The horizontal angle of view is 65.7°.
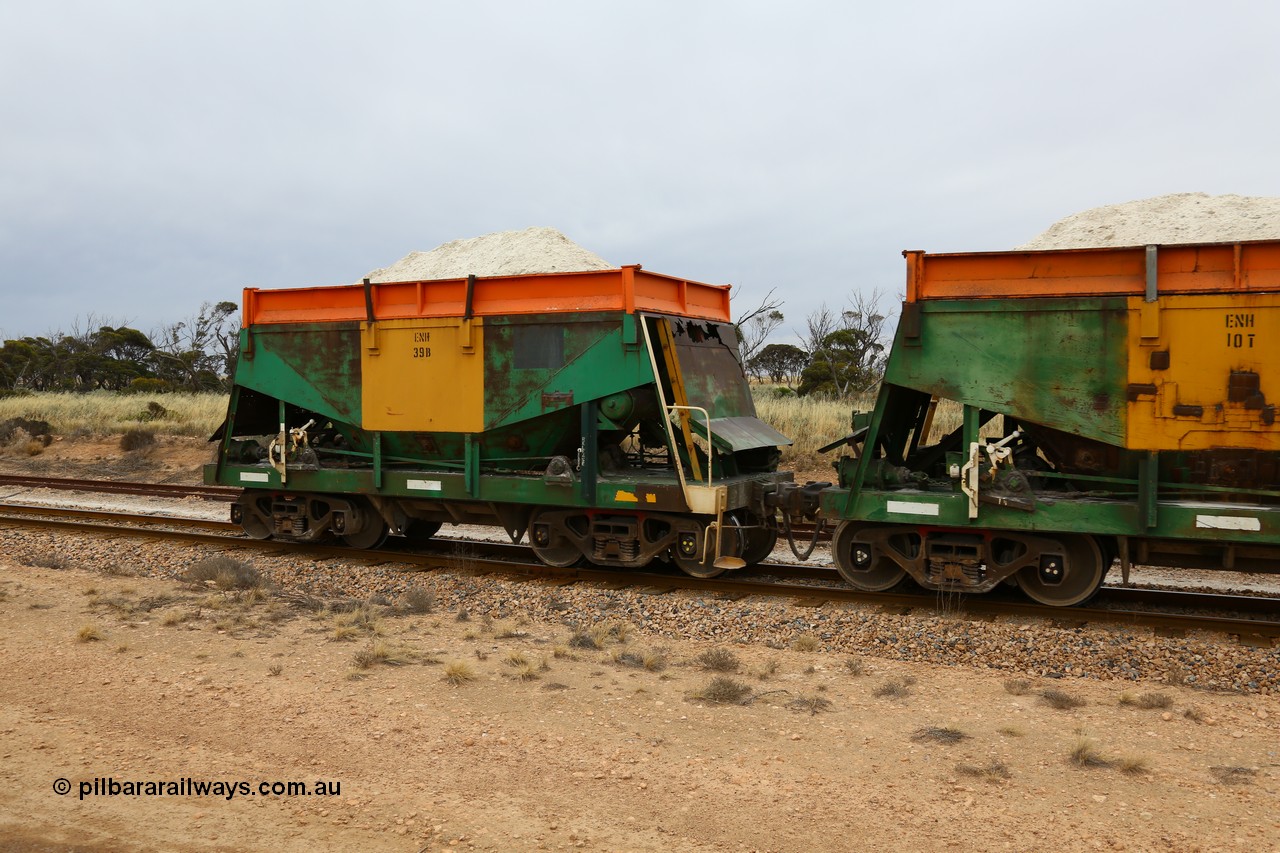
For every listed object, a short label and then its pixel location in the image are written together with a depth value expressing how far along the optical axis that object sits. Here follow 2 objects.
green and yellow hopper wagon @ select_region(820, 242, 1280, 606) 7.68
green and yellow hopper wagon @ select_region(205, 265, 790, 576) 9.97
